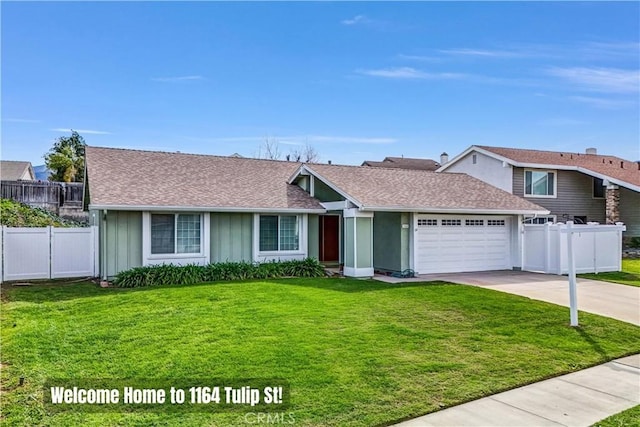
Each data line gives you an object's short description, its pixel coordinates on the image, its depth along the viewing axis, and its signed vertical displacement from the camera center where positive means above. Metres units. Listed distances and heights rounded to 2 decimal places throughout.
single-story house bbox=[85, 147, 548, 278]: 14.38 +0.23
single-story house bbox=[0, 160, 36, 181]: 37.27 +4.48
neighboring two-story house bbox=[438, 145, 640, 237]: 23.69 +2.10
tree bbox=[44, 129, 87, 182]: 31.52 +4.48
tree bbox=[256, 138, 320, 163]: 45.50 +7.09
